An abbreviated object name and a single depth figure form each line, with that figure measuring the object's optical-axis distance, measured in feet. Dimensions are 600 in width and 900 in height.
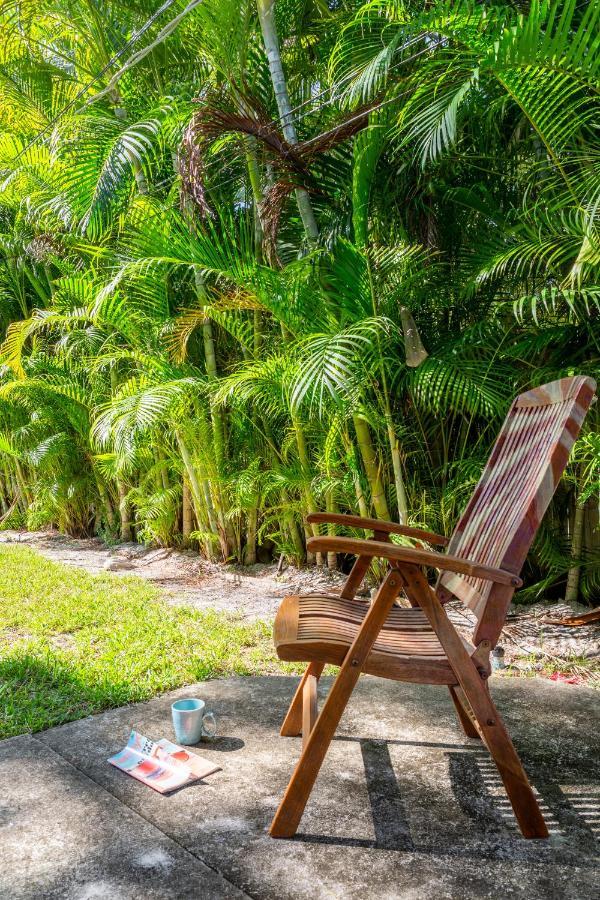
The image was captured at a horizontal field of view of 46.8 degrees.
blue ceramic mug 7.26
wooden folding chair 5.58
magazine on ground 6.50
